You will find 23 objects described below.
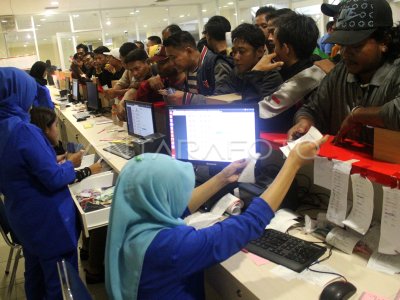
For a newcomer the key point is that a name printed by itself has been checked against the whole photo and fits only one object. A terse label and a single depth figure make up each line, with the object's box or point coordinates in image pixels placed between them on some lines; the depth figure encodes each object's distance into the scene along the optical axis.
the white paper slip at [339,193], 1.22
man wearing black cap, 1.33
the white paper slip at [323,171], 1.28
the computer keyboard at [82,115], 4.59
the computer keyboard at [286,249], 1.21
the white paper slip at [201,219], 1.53
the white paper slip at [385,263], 1.13
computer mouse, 1.01
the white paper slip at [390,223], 1.10
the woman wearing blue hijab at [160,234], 1.03
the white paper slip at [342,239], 1.25
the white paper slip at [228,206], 1.60
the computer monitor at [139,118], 2.64
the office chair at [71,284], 1.11
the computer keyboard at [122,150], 2.60
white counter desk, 1.07
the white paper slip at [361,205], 1.17
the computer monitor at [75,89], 6.30
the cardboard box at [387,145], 1.10
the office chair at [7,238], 2.36
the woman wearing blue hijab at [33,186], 1.83
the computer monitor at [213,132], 1.73
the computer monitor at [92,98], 4.76
